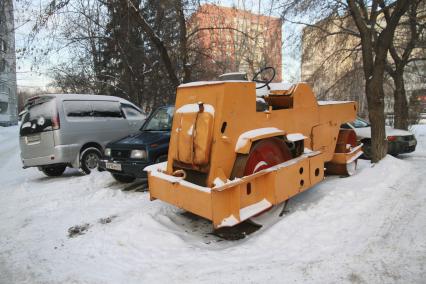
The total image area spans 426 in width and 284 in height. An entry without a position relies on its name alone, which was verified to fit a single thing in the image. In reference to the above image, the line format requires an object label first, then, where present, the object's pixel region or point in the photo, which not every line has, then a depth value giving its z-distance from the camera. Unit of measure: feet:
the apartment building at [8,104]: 153.99
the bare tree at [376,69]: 25.12
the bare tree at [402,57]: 48.94
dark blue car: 23.11
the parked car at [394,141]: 36.04
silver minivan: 27.91
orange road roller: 14.19
